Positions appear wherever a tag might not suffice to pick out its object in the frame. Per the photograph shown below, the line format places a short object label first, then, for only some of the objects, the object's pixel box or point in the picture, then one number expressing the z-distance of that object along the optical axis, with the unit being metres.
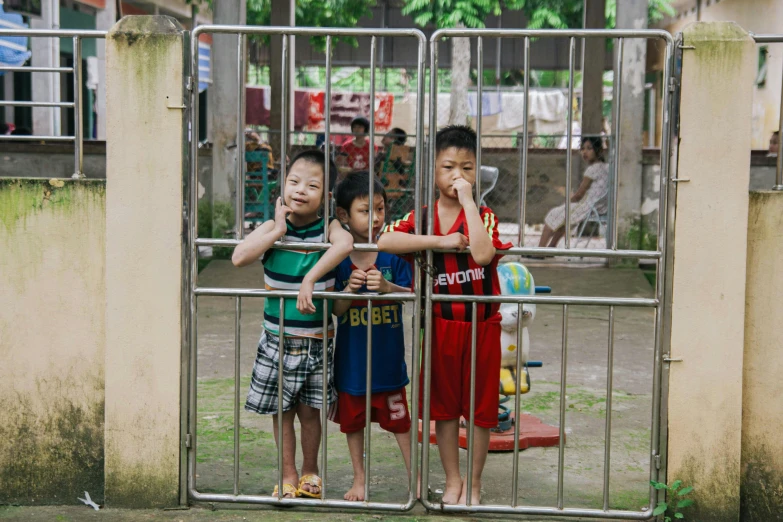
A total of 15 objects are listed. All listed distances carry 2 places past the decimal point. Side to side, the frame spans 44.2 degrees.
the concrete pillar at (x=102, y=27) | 18.64
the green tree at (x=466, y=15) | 19.55
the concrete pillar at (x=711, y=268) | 3.79
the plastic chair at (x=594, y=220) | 11.12
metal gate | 3.83
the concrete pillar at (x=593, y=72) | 12.79
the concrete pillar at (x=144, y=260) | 3.95
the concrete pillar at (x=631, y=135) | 11.51
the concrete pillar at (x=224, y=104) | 11.68
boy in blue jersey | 4.12
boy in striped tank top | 3.93
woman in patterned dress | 10.81
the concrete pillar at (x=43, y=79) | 16.08
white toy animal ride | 4.78
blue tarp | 10.44
